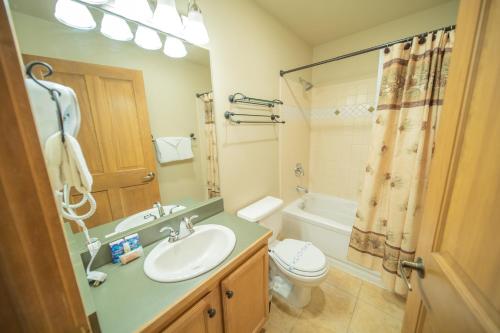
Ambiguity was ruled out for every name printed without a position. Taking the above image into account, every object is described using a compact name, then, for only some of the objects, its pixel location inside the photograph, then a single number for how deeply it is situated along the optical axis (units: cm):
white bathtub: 183
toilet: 136
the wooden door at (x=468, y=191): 42
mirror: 77
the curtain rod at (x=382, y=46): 126
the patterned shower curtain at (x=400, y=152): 133
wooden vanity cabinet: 77
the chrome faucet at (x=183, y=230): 107
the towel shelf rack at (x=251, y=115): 142
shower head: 223
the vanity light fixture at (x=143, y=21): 80
